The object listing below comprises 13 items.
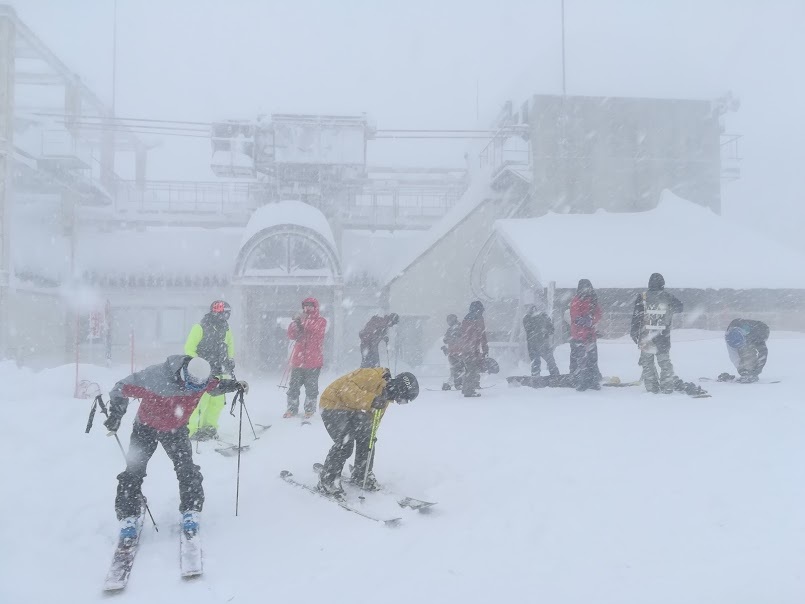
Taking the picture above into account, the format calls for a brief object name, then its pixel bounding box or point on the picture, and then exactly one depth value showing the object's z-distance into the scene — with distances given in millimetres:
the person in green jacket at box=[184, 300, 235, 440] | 7895
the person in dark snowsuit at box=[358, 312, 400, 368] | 11367
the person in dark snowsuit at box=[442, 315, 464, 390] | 11164
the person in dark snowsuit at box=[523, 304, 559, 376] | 11969
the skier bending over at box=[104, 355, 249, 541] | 4719
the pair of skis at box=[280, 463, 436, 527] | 4969
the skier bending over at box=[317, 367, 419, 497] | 5703
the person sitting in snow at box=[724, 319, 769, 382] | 9688
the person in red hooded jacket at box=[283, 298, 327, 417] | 9258
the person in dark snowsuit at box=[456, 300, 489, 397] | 10273
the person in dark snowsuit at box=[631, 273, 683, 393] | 8852
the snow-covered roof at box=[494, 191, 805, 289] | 16109
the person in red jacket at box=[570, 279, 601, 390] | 9805
